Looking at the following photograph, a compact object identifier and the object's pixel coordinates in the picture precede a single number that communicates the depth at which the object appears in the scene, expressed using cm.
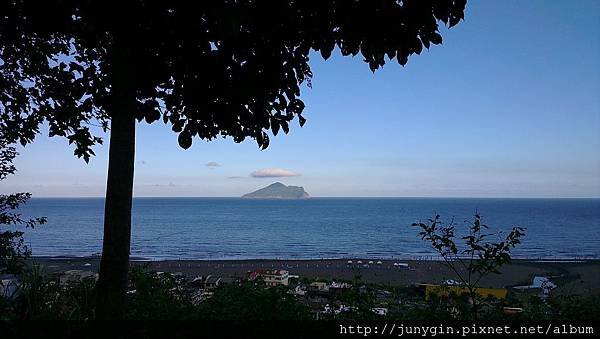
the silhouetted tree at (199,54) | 274
